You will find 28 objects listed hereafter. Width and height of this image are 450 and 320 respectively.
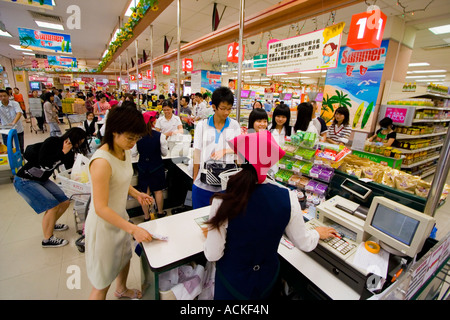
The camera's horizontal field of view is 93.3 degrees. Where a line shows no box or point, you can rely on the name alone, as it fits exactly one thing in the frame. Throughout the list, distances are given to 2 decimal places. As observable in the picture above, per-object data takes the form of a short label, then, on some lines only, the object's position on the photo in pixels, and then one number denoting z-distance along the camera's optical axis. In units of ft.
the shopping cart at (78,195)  7.64
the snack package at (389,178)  5.84
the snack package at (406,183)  5.53
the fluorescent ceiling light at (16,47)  39.52
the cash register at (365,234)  4.00
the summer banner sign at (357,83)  20.03
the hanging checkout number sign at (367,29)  8.23
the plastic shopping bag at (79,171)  7.95
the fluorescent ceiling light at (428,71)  36.86
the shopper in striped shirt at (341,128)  13.84
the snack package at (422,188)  5.30
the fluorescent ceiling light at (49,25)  26.04
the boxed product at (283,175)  7.66
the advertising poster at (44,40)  21.66
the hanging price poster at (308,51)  8.46
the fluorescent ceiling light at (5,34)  29.95
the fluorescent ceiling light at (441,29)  19.24
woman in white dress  4.45
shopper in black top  7.89
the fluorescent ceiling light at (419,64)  32.16
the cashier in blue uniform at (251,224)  3.29
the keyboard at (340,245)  4.56
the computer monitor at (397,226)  3.91
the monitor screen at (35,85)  53.44
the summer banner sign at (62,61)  38.22
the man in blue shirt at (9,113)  15.98
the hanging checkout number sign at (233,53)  15.44
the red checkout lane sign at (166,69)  31.74
